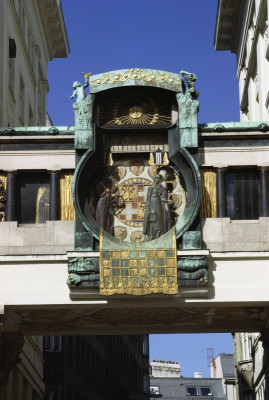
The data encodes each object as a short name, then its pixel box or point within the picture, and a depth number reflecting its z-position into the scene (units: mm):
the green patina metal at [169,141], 33219
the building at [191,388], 103938
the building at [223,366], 100875
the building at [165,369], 114375
